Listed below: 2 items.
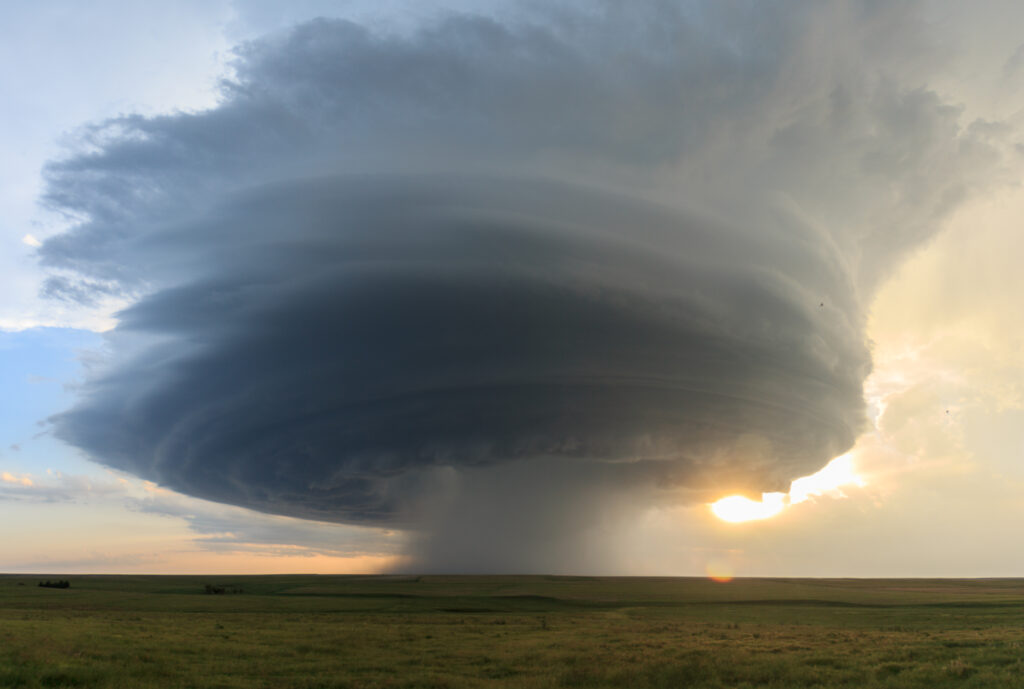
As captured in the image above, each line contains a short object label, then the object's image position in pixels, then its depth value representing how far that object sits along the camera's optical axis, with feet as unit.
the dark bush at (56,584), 456.86
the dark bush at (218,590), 471.21
